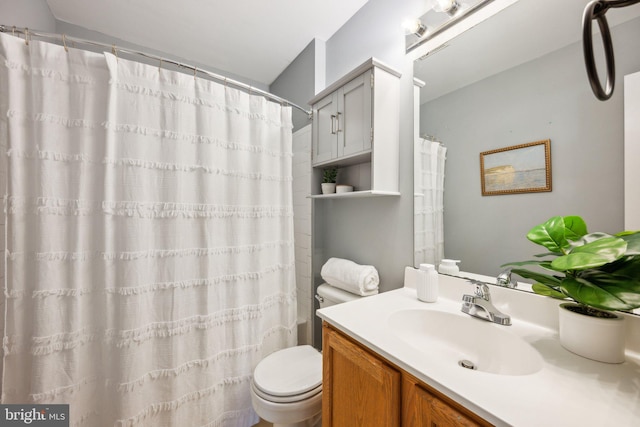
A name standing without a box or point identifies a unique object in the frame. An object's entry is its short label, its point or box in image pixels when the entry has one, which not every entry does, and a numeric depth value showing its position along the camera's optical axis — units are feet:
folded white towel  4.49
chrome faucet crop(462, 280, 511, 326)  2.85
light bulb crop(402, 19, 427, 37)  3.90
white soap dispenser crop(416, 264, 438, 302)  3.52
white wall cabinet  4.11
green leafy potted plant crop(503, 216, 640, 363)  1.89
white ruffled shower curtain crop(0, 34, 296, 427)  3.45
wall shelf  4.10
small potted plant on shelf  5.33
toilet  3.66
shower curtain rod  3.40
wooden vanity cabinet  1.91
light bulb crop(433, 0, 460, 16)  3.49
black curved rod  1.75
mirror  2.40
